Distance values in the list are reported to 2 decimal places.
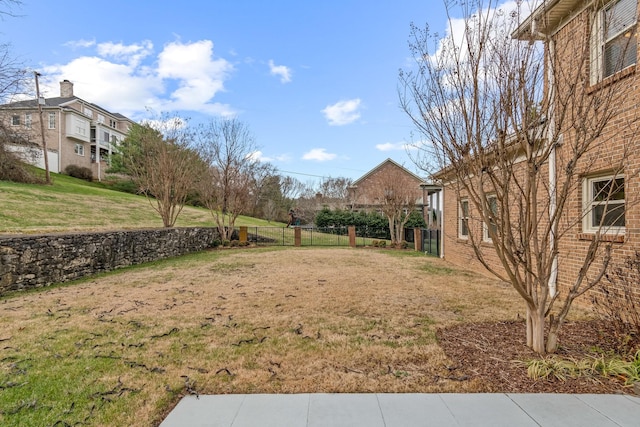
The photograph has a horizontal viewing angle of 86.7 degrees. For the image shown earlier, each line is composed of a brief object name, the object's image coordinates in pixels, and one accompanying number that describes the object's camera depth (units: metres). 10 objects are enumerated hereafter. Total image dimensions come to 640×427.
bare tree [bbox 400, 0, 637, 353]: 3.27
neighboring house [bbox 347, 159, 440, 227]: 26.55
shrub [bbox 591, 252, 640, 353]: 3.39
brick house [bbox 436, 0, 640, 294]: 3.55
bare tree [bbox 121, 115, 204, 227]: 14.65
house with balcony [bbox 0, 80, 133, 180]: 31.16
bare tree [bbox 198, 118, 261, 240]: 16.73
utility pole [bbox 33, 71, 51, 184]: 22.45
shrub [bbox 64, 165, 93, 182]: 31.32
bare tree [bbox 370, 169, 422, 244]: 18.09
